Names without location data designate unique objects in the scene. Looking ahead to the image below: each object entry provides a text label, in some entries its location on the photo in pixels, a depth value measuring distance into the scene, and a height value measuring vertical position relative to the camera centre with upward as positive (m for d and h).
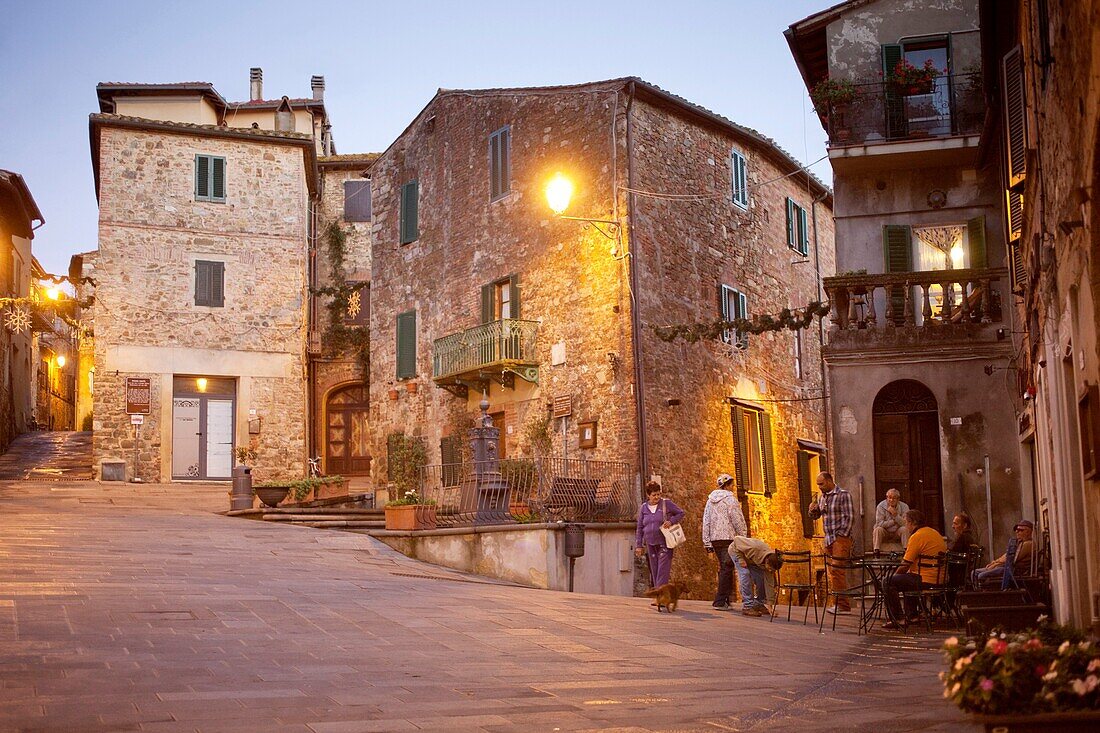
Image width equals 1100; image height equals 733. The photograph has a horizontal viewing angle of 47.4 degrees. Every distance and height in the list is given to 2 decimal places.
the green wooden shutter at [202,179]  32.03 +7.81
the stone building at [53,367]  38.55 +4.53
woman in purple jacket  15.46 -0.67
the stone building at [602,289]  22.64 +3.68
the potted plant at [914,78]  18.70 +5.78
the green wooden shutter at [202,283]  31.61 +5.08
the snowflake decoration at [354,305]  34.62 +4.85
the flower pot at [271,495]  23.97 -0.24
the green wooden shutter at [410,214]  27.48 +5.83
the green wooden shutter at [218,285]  31.80 +5.04
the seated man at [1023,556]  13.42 -0.99
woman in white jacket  15.41 -0.71
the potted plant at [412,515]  20.28 -0.58
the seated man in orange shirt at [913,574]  13.03 -1.13
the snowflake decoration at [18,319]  27.41 +3.93
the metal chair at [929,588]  12.97 -1.28
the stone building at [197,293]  30.53 +4.81
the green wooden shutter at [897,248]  19.11 +3.33
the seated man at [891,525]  15.91 -0.74
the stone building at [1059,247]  7.35 +1.60
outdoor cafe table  12.96 -1.16
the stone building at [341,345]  34.44 +3.75
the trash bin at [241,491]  24.17 -0.15
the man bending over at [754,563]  14.69 -1.09
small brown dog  14.45 -1.41
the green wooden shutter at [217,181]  32.22 +7.77
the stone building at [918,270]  17.62 +2.89
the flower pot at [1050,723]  4.82 -1.01
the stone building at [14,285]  33.31 +5.73
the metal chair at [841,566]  12.82 -1.15
